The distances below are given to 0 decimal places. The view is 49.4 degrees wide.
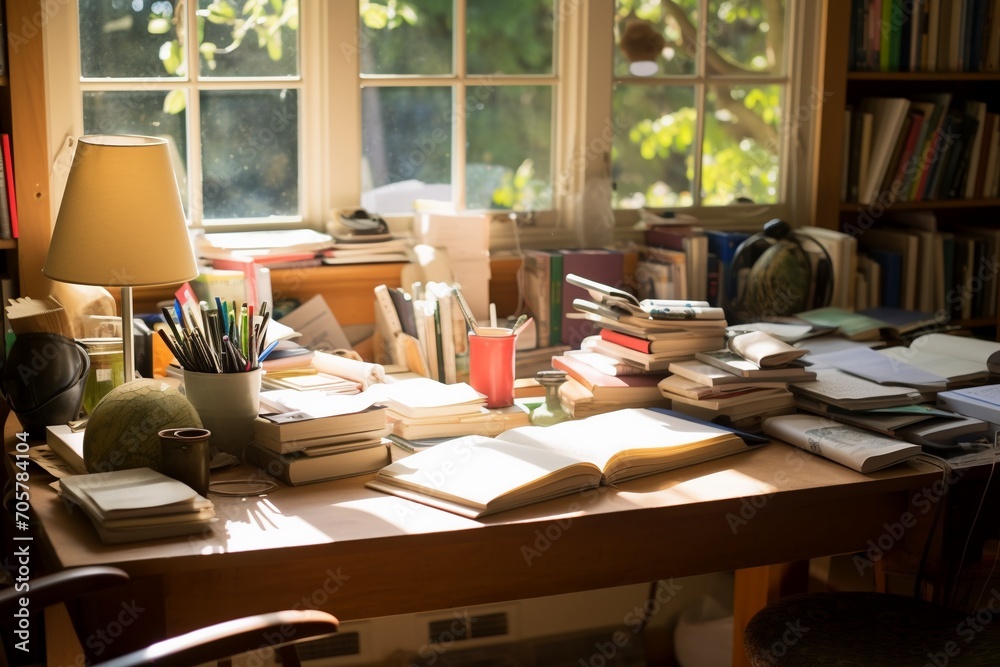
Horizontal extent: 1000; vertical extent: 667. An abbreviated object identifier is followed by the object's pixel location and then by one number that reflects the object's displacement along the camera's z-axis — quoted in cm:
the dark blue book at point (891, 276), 329
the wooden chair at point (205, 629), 127
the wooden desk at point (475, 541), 151
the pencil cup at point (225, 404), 188
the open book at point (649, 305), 221
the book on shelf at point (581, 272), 281
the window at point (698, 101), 310
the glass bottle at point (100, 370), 209
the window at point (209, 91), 260
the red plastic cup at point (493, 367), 220
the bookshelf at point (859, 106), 317
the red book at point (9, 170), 237
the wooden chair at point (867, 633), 178
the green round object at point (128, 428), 169
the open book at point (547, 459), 169
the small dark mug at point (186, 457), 164
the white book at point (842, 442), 187
